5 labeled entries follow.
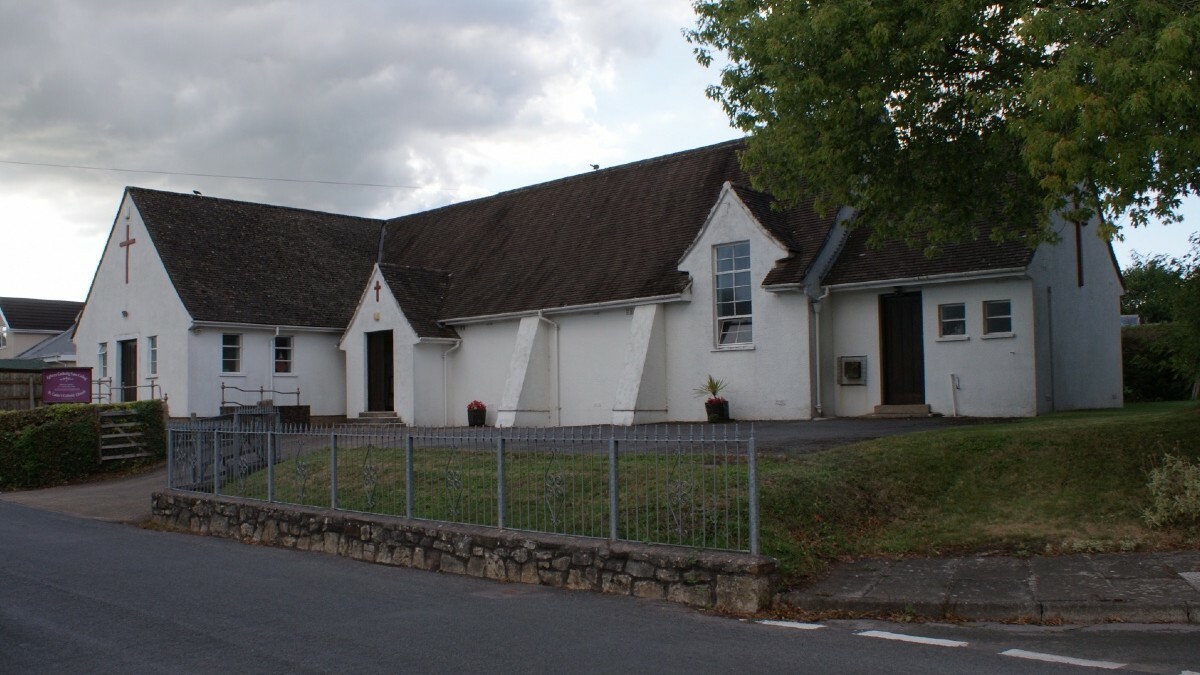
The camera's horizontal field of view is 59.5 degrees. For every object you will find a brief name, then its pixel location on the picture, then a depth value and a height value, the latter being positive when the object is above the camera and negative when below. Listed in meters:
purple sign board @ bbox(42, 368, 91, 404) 25.47 +0.23
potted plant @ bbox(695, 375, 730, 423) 23.58 -0.45
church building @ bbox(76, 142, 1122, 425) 21.75 +1.87
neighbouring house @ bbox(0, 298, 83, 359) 56.22 +3.94
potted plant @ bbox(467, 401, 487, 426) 28.39 -0.69
